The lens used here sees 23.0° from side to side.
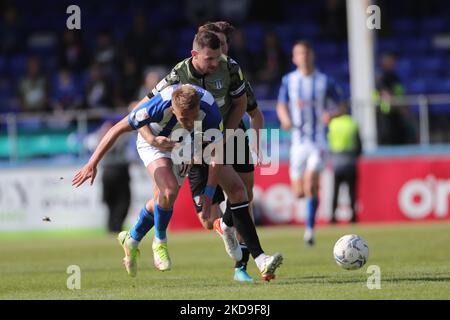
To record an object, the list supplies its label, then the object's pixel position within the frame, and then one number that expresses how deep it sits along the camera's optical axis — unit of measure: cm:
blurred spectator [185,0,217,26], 2509
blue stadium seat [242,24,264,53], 2362
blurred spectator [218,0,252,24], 2492
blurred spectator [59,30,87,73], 2289
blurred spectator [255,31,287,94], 2186
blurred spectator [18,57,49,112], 2162
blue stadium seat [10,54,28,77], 2369
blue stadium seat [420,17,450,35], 2398
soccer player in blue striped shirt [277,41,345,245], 1495
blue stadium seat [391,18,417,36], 2406
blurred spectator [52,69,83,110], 2145
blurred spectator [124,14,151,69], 2256
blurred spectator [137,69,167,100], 2120
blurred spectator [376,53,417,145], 1933
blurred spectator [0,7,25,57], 2417
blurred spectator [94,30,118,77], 2230
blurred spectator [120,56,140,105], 2164
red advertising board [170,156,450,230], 1891
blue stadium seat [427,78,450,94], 2212
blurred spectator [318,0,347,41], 2353
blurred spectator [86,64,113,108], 2100
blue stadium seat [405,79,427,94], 2223
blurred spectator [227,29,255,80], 2177
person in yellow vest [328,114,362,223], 1895
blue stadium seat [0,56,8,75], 2370
